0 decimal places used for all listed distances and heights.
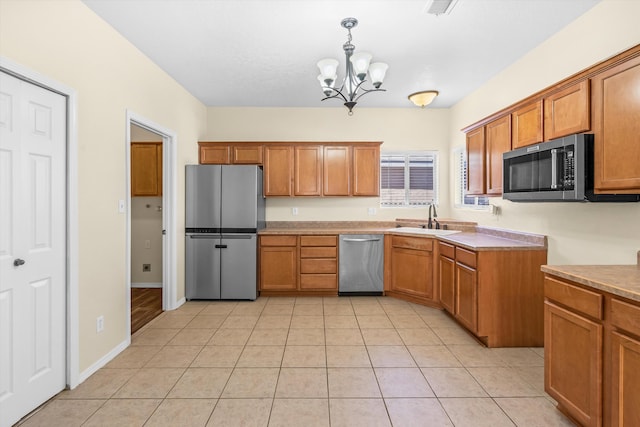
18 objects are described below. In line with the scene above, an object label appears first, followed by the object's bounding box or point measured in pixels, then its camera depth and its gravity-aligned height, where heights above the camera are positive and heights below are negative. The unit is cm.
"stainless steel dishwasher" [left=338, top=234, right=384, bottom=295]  434 -68
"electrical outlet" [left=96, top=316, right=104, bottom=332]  248 -87
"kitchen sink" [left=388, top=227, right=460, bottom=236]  394 -24
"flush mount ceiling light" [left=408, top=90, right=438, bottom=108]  355 +128
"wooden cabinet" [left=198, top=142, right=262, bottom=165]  457 +84
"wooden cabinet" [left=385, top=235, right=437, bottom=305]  392 -70
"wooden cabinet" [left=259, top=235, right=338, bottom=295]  432 -70
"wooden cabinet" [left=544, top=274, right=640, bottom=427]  144 -71
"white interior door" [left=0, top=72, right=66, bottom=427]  180 -21
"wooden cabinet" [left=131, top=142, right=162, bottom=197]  469 +58
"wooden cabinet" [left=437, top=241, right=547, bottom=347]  281 -73
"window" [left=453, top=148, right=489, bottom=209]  459 +49
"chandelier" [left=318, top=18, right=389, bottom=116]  251 +116
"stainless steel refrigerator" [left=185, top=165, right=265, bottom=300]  412 -23
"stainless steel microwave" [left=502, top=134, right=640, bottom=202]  197 +28
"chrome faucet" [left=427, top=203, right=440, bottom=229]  438 -13
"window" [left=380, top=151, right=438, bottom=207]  500 +53
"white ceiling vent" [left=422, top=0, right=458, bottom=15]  203 +132
